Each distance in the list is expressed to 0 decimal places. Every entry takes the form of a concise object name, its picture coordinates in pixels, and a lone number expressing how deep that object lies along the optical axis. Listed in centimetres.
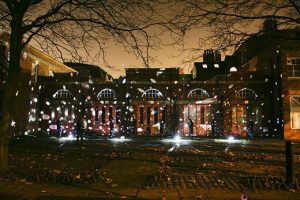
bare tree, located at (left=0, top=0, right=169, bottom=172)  890
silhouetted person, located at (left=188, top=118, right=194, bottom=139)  2535
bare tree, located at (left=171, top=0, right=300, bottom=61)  936
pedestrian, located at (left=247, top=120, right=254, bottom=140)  2450
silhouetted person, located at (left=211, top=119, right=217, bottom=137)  2800
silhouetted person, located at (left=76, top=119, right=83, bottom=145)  1788
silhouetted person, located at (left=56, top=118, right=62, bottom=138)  2535
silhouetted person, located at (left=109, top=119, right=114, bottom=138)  2544
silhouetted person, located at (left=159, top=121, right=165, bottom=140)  2724
